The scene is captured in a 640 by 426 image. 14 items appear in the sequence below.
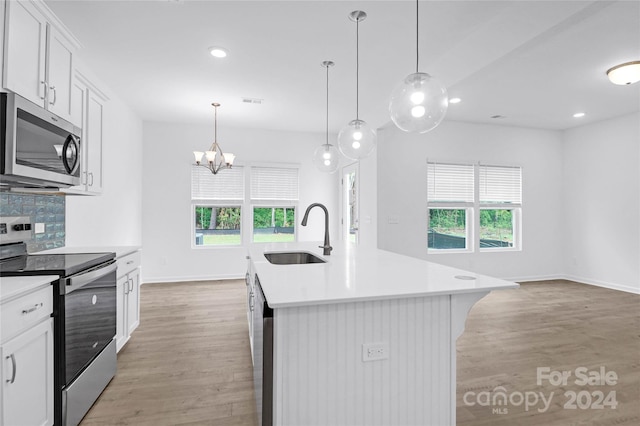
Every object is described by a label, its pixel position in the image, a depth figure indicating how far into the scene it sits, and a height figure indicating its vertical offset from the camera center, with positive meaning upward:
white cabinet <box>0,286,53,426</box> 1.42 -0.66
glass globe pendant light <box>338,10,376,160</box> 2.84 +0.65
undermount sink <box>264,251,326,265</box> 2.88 -0.34
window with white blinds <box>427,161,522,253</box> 5.62 +0.19
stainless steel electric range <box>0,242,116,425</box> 1.76 -0.61
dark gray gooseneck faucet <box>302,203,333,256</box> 2.62 -0.21
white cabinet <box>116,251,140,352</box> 2.68 -0.69
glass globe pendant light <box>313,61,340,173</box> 3.52 +0.62
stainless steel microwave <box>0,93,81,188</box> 1.78 +0.41
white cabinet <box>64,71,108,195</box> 2.82 +0.79
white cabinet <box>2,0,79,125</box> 1.89 +0.99
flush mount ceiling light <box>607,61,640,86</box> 3.34 +1.45
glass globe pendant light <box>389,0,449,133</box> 1.84 +0.63
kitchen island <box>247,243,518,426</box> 1.42 -0.57
